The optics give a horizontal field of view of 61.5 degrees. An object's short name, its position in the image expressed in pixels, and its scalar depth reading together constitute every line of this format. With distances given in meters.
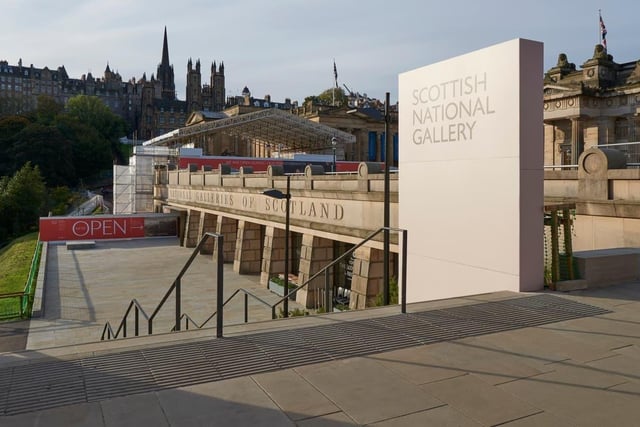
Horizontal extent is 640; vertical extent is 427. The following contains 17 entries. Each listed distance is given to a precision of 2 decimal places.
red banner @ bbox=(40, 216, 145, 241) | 35.69
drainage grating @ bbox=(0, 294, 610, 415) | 4.53
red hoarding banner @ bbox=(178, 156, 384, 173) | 47.31
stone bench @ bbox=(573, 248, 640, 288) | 8.69
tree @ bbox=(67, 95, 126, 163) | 112.75
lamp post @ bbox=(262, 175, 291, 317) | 13.49
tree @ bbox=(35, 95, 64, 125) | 98.12
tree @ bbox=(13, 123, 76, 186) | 79.69
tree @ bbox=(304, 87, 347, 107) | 100.64
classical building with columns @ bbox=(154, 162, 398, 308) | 15.58
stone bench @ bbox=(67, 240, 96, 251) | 33.28
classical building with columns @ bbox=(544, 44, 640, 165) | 31.02
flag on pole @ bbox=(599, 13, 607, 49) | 36.19
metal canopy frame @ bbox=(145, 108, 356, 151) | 50.69
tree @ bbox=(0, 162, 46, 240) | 48.16
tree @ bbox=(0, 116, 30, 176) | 81.81
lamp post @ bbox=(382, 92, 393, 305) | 9.47
